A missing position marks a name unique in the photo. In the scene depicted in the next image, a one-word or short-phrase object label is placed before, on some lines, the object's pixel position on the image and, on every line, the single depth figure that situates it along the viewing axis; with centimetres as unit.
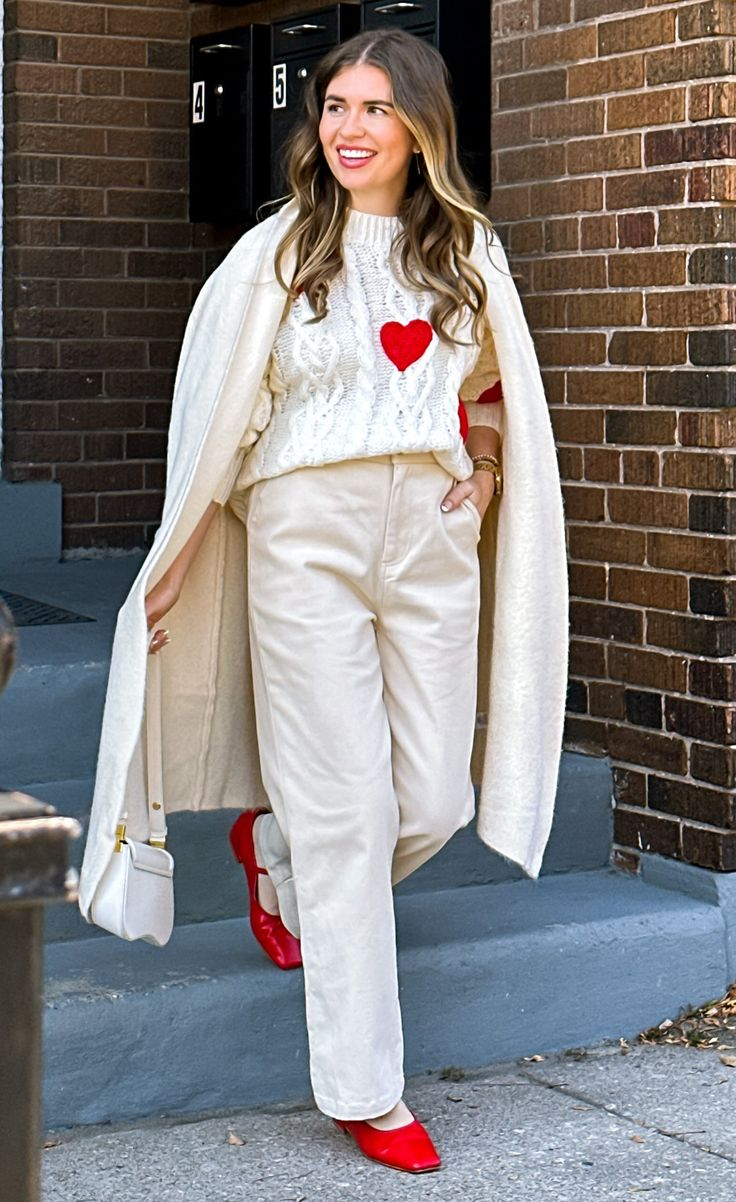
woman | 357
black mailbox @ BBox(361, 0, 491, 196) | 518
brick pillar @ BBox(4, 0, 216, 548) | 642
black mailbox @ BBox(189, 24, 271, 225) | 620
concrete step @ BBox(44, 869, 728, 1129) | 380
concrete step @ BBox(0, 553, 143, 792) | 444
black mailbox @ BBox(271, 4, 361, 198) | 573
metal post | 157
